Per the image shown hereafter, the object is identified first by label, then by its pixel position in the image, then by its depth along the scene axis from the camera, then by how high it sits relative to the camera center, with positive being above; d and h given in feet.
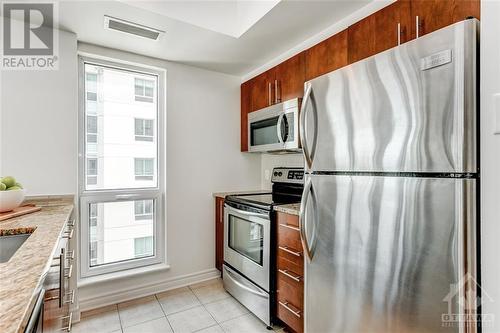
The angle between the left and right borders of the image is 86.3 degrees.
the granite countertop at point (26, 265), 1.90 -1.05
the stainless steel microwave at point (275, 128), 7.29 +1.15
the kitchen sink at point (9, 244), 4.26 -1.30
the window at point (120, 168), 7.96 -0.10
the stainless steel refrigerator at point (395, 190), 3.18 -0.35
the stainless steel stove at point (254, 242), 6.64 -2.14
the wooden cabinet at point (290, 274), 5.79 -2.47
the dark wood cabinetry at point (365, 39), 4.27 +2.55
